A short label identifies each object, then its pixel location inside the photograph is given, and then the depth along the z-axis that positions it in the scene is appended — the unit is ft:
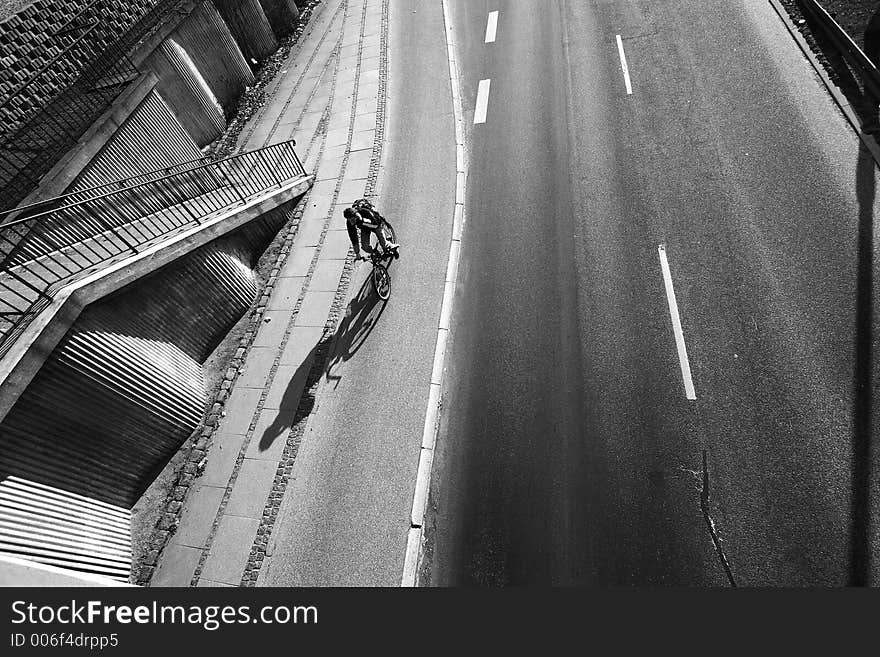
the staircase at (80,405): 23.17
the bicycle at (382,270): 33.47
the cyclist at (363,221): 30.86
